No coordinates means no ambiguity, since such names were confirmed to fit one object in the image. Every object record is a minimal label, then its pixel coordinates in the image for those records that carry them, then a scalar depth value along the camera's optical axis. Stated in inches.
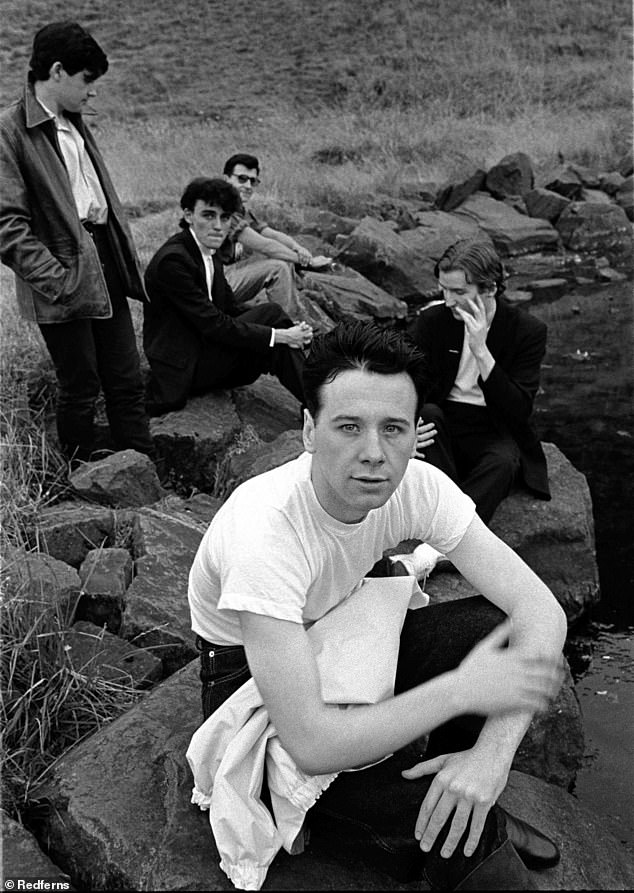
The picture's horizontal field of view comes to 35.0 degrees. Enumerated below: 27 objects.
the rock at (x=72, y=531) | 138.3
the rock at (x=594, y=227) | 456.4
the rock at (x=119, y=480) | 156.6
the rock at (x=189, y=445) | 183.2
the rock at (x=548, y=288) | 358.9
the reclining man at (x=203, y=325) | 182.5
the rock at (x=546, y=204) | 486.0
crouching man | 69.3
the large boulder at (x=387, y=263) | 357.7
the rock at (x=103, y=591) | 126.8
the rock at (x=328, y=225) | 392.5
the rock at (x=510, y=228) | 446.3
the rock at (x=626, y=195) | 503.1
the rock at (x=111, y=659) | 112.0
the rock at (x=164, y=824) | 77.0
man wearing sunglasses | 229.0
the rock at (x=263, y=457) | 157.4
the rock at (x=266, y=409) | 199.3
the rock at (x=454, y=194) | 498.6
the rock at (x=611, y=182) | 525.3
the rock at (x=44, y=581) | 116.0
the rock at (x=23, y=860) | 80.6
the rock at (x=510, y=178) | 522.3
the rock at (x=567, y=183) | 514.9
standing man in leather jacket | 146.3
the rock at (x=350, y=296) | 305.3
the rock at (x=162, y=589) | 119.5
